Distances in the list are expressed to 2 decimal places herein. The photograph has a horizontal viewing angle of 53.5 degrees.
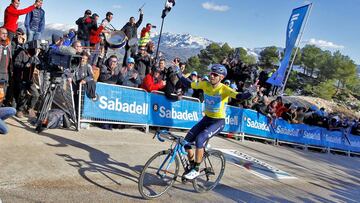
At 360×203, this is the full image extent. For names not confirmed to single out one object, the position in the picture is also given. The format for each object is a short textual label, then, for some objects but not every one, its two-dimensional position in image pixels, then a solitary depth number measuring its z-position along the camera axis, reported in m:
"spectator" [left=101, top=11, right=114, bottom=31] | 13.02
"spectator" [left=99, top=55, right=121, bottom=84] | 10.28
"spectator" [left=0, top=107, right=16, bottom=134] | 6.55
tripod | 8.52
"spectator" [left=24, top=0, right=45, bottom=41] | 11.30
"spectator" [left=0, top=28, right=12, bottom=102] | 7.62
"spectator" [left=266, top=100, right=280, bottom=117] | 16.38
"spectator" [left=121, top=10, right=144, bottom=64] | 13.40
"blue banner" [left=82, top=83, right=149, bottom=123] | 9.81
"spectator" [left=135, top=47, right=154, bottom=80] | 12.11
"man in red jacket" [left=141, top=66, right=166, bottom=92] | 11.17
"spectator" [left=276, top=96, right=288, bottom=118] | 17.12
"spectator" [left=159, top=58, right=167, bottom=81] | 12.07
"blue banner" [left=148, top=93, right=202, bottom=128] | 11.38
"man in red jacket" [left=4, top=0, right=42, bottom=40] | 10.52
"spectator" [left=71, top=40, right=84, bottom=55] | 9.75
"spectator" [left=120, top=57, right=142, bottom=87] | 10.77
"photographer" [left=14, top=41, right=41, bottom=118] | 8.97
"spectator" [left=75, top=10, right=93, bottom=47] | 12.59
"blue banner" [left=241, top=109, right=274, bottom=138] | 15.11
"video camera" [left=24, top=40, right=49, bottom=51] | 8.99
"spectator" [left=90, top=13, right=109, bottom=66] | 12.60
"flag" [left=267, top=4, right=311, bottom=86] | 20.25
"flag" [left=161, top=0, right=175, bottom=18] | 12.86
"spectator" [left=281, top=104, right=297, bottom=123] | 17.84
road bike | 5.95
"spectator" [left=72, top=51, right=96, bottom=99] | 9.30
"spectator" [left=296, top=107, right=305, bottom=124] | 18.61
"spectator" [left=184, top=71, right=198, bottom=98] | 12.73
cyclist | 6.46
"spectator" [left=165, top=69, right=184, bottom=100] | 11.46
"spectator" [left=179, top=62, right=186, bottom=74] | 13.51
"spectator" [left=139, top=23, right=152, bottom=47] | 15.50
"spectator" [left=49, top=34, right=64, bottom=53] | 10.65
